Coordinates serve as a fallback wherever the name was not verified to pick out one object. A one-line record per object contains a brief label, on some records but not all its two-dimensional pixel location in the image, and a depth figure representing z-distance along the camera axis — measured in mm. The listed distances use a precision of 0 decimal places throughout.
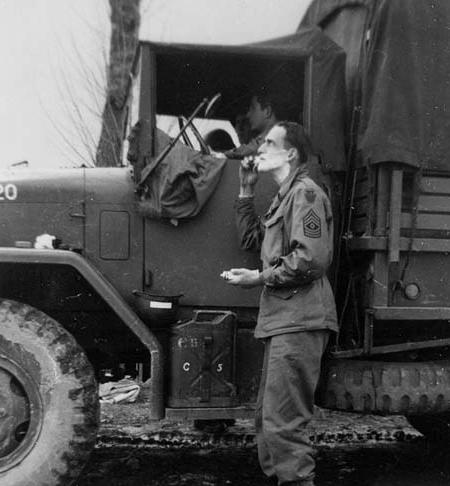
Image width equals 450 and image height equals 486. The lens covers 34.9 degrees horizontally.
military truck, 3842
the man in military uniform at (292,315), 3537
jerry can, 4020
